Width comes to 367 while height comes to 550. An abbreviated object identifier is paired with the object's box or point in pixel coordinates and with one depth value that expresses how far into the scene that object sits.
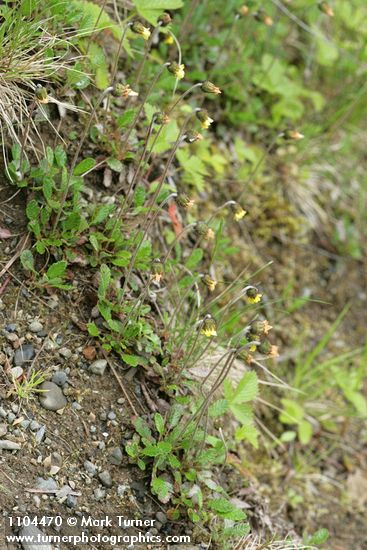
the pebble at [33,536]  2.37
